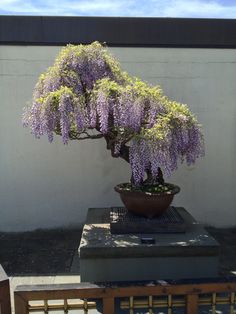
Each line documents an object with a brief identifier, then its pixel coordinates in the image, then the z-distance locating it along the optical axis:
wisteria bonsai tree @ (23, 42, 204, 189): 2.72
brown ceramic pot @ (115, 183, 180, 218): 3.01
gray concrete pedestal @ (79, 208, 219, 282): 2.76
